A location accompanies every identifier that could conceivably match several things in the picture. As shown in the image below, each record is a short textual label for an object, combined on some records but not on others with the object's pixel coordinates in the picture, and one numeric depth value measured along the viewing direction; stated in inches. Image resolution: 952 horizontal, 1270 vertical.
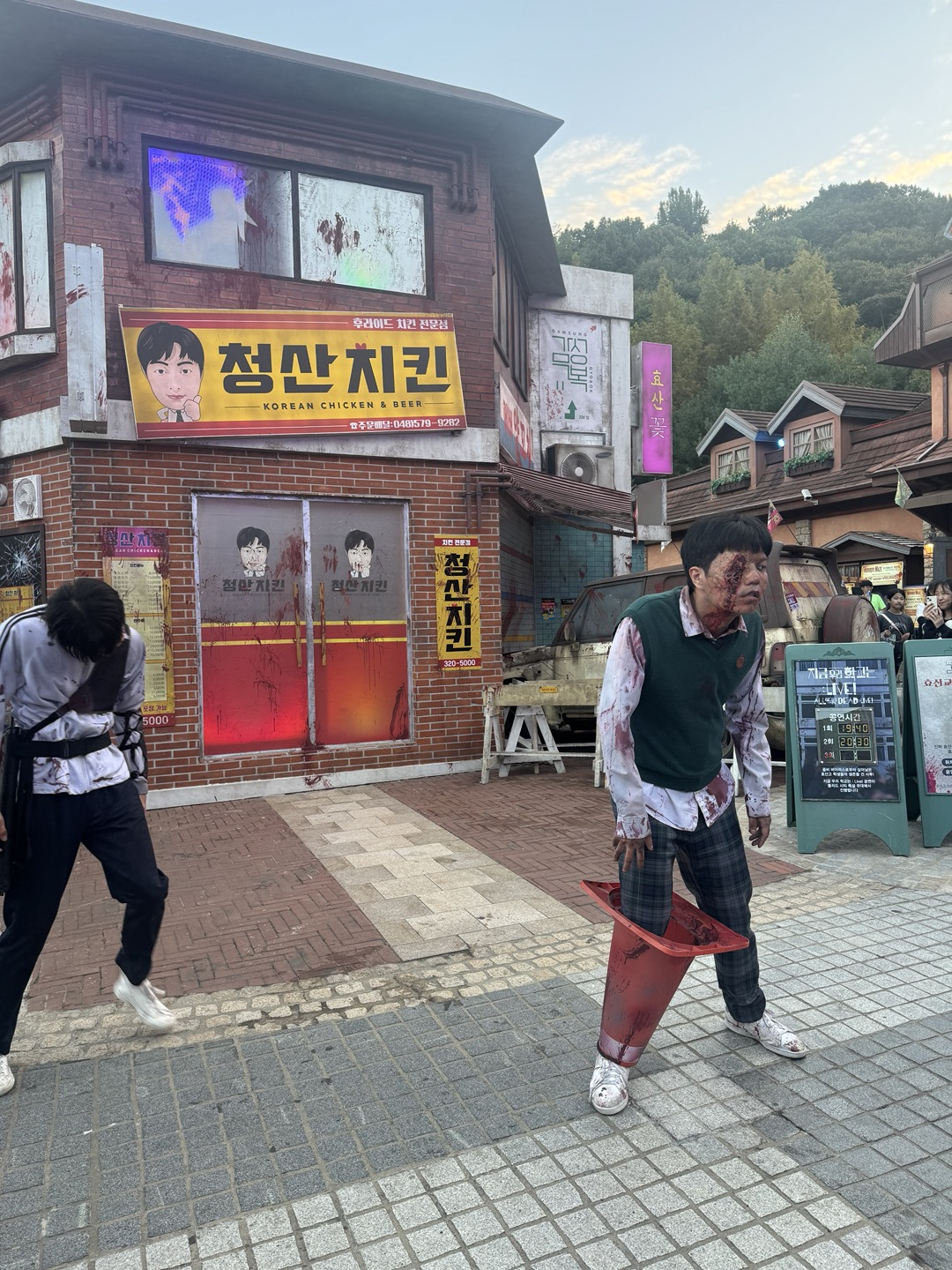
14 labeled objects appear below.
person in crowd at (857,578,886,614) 504.4
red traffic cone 111.6
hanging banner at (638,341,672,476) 578.2
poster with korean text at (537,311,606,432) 543.2
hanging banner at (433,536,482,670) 345.4
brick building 293.0
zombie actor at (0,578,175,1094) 122.0
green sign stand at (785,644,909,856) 224.7
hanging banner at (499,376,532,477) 416.8
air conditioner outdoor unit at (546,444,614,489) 527.2
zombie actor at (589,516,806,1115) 109.7
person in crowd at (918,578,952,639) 265.1
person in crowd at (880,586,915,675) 397.1
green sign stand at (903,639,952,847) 228.8
